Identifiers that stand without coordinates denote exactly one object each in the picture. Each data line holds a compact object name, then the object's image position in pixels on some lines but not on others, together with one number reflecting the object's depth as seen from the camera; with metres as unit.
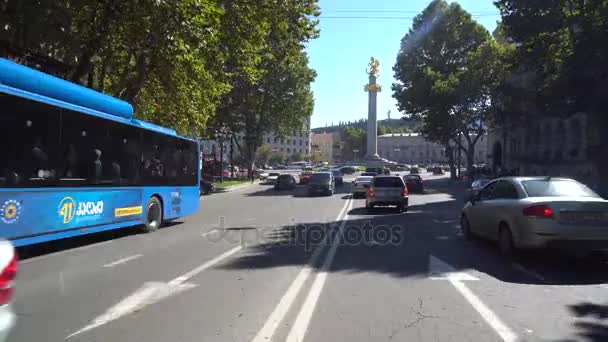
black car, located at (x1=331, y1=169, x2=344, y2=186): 45.63
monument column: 82.94
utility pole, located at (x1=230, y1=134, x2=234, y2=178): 52.74
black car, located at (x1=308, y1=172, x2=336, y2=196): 31.83
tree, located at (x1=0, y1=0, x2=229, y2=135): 14.62
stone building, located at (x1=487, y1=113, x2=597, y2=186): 41.98
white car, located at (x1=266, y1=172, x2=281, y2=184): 52.03
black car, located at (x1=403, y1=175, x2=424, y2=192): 35.75
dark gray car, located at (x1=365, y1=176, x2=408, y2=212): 19.92
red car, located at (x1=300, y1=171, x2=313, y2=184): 47.65
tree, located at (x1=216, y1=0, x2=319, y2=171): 47.66
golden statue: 82.81
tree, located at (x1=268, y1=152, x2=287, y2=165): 148.88
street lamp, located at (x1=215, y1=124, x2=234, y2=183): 48.15
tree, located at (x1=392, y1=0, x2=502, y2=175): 45.56
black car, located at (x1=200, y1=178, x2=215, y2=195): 34.23
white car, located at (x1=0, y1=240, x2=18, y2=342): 3.24
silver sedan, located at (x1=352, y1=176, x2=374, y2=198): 29.81
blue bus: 8.51
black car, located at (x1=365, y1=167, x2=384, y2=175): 49.84
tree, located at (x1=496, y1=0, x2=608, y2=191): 21.67
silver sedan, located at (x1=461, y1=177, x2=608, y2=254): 8.22
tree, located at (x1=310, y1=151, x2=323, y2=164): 158.25
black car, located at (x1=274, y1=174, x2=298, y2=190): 39.97
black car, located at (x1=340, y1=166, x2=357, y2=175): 89.25
